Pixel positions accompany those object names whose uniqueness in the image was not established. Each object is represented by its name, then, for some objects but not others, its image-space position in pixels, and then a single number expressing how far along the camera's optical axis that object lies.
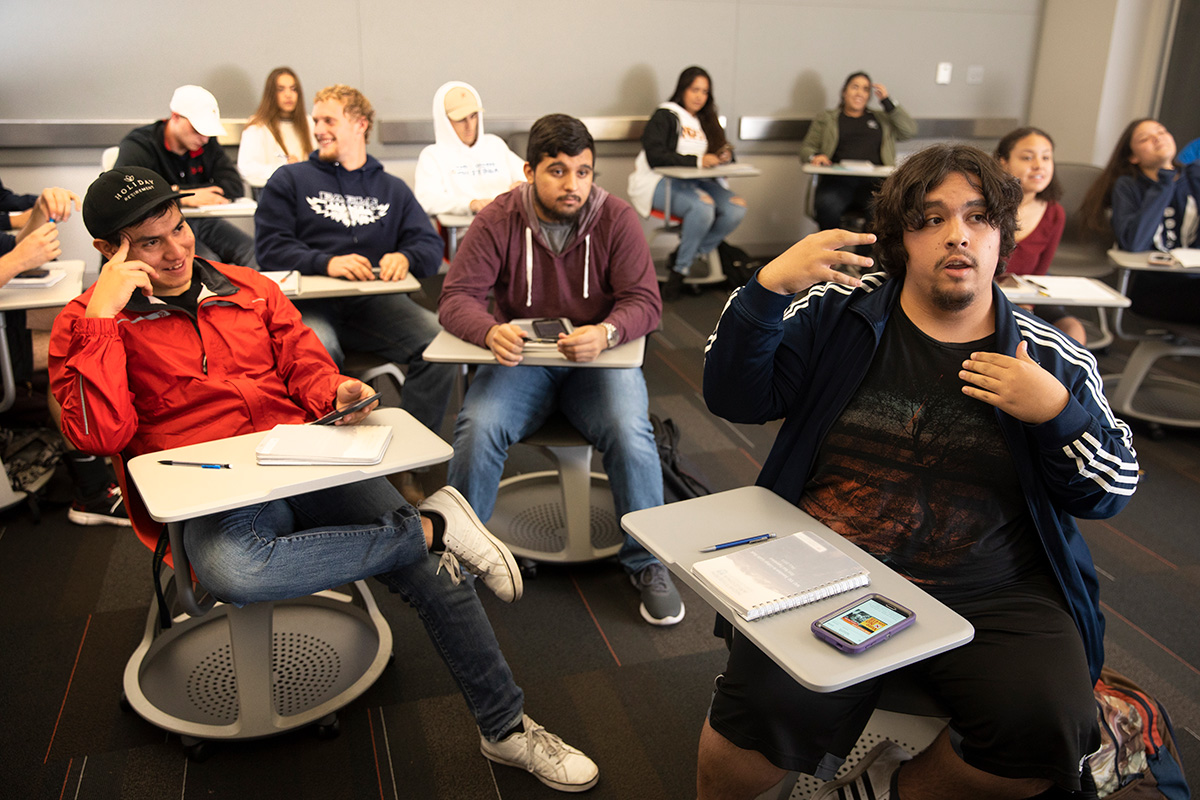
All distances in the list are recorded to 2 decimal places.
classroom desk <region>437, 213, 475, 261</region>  3.70
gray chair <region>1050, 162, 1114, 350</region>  4.07
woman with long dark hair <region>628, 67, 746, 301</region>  5.07
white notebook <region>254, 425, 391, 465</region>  1.51
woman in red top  2.90
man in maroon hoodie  2.18
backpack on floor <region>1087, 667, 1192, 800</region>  1.38
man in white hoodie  3.93
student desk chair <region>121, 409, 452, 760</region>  1.46
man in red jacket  1.59
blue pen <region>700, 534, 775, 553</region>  1.25
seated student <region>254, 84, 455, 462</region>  2.78
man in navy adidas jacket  1.26
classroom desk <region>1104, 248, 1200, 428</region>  3.19
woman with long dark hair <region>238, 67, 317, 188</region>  4.39
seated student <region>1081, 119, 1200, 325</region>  3.47
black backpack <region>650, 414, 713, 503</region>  2.72
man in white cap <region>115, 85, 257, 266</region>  3.36
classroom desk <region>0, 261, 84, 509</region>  2.41
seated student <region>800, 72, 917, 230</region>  5.42
